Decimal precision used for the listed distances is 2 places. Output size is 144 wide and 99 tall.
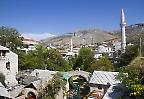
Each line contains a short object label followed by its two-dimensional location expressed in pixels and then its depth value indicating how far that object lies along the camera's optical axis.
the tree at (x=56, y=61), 30.02
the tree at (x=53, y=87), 15.02
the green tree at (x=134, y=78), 10.36
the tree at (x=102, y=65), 25.30
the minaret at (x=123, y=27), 35.28
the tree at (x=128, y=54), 28.71
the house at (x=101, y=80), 16.40
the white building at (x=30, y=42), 60.87
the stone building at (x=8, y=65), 20.44
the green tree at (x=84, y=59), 29.94
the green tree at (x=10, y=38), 30.59
